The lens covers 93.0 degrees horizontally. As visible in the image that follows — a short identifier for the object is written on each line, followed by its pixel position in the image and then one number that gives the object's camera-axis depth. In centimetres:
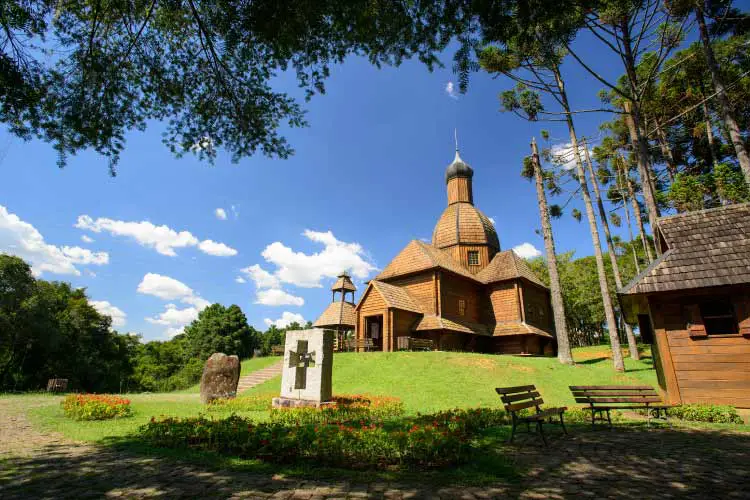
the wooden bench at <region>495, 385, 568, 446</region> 696
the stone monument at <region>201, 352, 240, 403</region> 1423
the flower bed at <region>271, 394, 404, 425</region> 974
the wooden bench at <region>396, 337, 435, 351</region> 2275
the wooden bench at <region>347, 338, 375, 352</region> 2442
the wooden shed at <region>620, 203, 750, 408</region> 988
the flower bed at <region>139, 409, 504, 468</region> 585
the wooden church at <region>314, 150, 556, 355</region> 2523
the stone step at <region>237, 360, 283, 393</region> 2020
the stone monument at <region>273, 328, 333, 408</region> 1261
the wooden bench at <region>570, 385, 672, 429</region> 853
